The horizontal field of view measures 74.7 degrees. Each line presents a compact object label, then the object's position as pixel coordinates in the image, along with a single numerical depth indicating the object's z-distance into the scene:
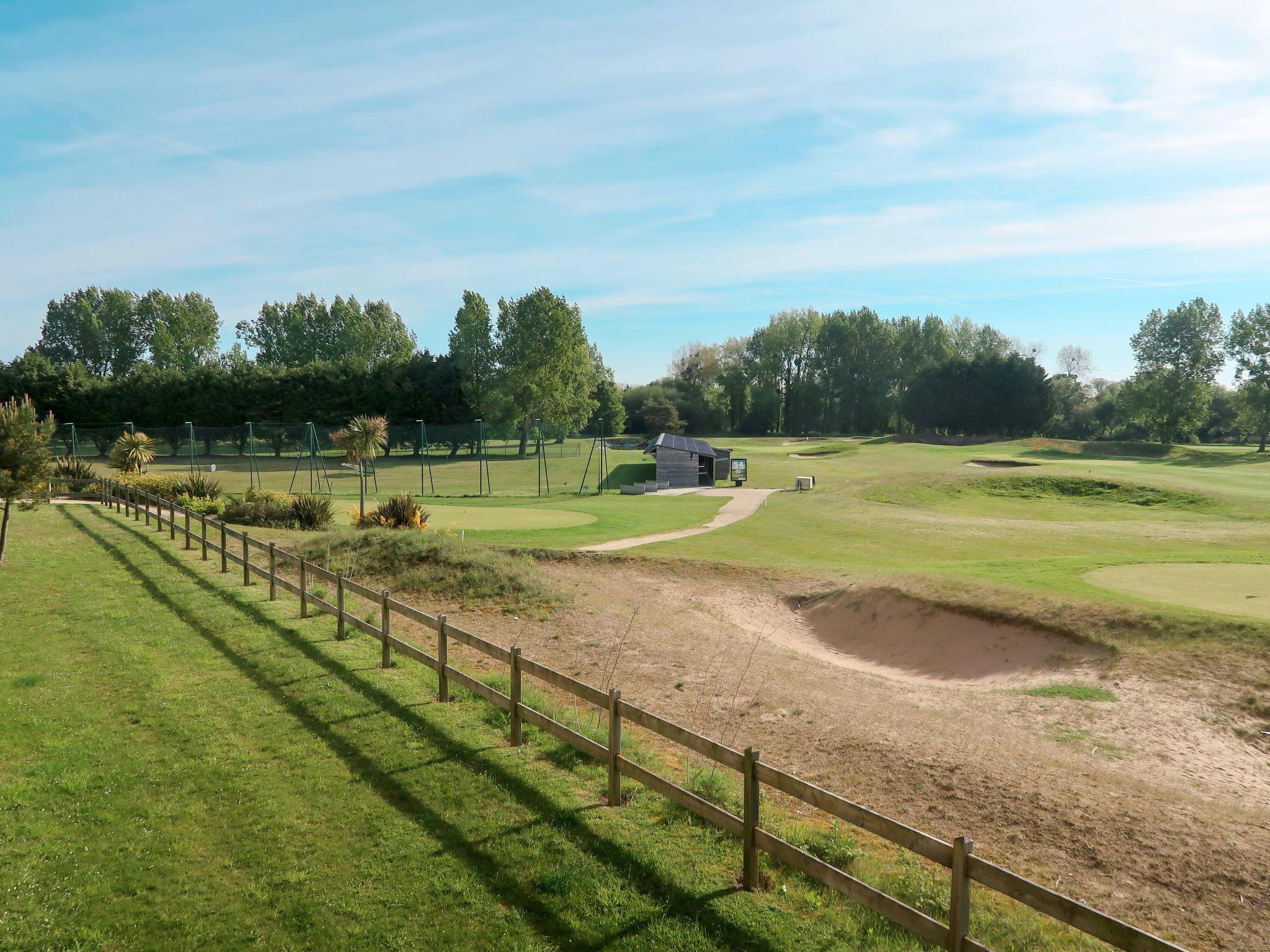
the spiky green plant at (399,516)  23.42
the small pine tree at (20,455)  16.67
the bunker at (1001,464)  59.78
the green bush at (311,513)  24.69
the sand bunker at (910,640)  13.70
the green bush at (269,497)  25.86
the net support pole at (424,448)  40.29
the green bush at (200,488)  28.67
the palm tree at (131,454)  35.38
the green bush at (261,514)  24.47
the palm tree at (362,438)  28.33
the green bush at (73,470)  32.84
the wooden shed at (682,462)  46.62
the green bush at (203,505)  25.23
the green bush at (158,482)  28.19
